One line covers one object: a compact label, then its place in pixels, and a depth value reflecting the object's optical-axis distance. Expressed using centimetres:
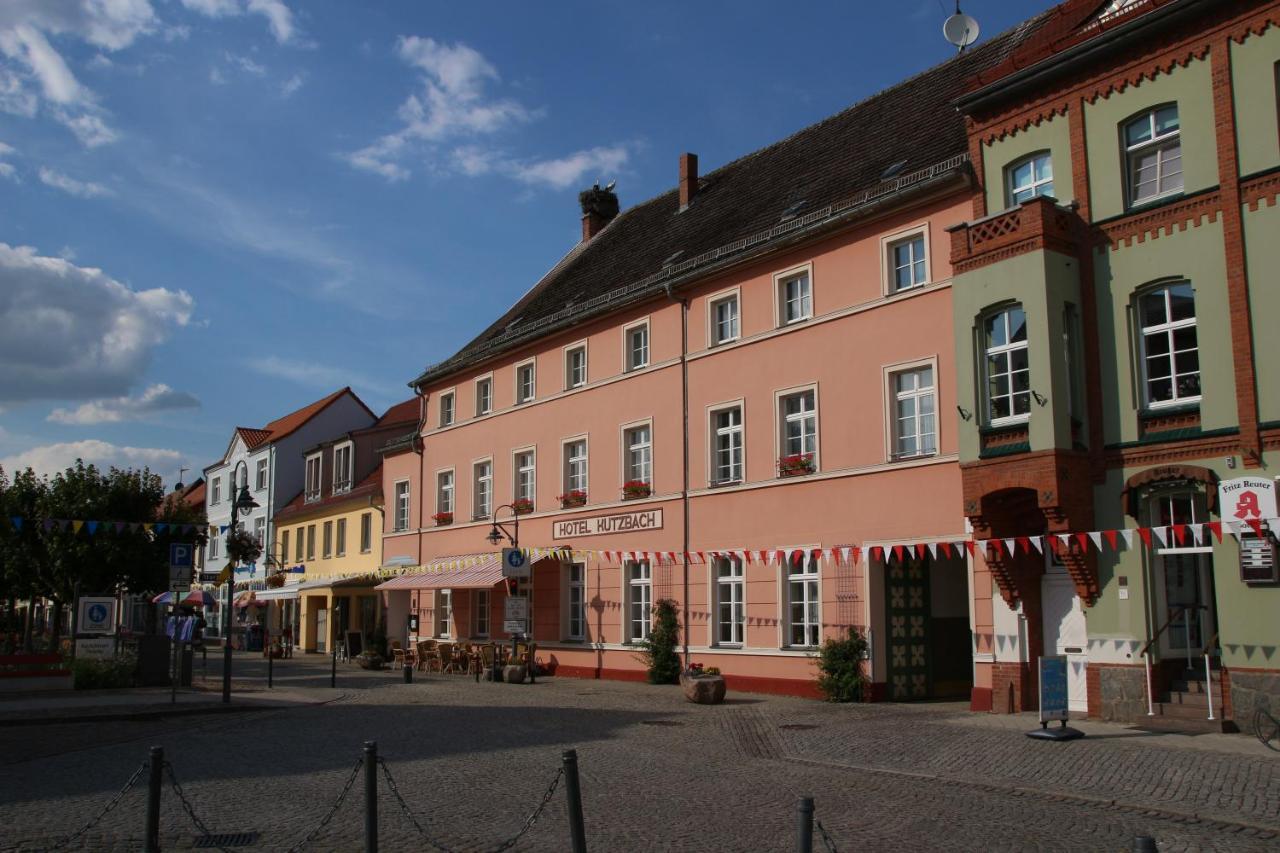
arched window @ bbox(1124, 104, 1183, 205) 1723
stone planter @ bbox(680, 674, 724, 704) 2098
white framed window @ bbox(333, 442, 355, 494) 4572
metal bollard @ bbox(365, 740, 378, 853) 776
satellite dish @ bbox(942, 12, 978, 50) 2505
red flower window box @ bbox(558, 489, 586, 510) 2973
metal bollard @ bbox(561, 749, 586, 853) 715
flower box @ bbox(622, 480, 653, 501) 2739
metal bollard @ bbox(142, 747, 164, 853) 776
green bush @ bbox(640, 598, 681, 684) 2570
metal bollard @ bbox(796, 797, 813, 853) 548
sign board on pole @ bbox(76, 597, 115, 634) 2736
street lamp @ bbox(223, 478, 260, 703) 2131
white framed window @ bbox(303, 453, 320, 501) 4845
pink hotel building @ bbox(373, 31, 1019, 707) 2112
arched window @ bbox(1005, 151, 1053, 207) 1897
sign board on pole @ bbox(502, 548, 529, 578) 2645
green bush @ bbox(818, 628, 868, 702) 2088
